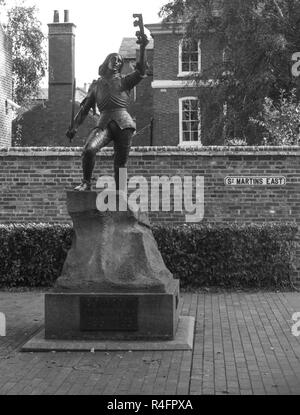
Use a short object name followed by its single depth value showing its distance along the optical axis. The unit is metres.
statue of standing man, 7.25
